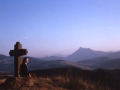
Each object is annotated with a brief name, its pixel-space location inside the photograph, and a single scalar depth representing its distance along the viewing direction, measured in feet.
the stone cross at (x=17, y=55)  33.21
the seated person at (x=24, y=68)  31.30
